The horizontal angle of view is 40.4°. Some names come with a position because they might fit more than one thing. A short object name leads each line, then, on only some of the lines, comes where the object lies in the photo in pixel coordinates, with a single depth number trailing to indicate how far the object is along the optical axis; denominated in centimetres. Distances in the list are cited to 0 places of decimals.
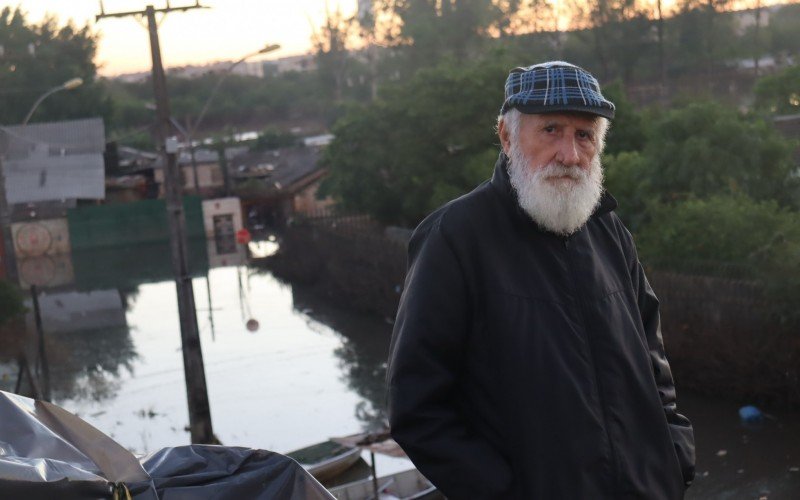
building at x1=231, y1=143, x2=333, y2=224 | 5000
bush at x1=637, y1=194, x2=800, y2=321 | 1661
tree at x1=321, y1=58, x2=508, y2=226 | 2919
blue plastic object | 1578
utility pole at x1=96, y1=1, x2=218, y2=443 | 1515
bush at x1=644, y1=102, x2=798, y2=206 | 2039
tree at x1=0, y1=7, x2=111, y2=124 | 5694
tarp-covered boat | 339
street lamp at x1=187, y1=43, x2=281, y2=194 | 1734
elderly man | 248
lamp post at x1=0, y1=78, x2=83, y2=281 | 2228
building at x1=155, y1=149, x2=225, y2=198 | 5309
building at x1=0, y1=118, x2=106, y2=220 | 4419
